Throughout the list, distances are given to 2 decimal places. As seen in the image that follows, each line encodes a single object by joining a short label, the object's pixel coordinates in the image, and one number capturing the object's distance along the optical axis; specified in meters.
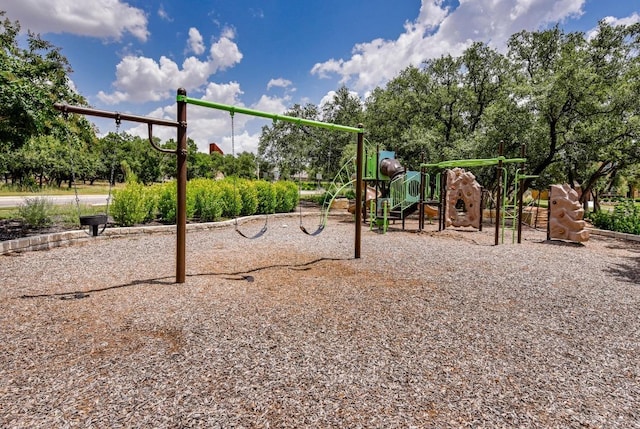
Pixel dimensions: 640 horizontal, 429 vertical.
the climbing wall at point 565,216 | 8.40
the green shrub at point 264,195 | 13.06
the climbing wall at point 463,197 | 10.46
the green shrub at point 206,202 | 10.47
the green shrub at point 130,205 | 8.62
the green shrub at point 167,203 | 9.55
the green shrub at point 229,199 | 11.35
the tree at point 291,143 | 19.20
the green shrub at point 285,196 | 14.08
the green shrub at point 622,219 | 9.66
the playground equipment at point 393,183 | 10.38
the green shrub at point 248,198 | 12.33
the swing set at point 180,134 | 4.29
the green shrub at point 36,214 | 8.22
